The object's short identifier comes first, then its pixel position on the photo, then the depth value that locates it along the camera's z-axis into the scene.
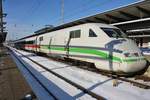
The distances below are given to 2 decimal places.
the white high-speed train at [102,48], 4.80
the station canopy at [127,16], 8.22
